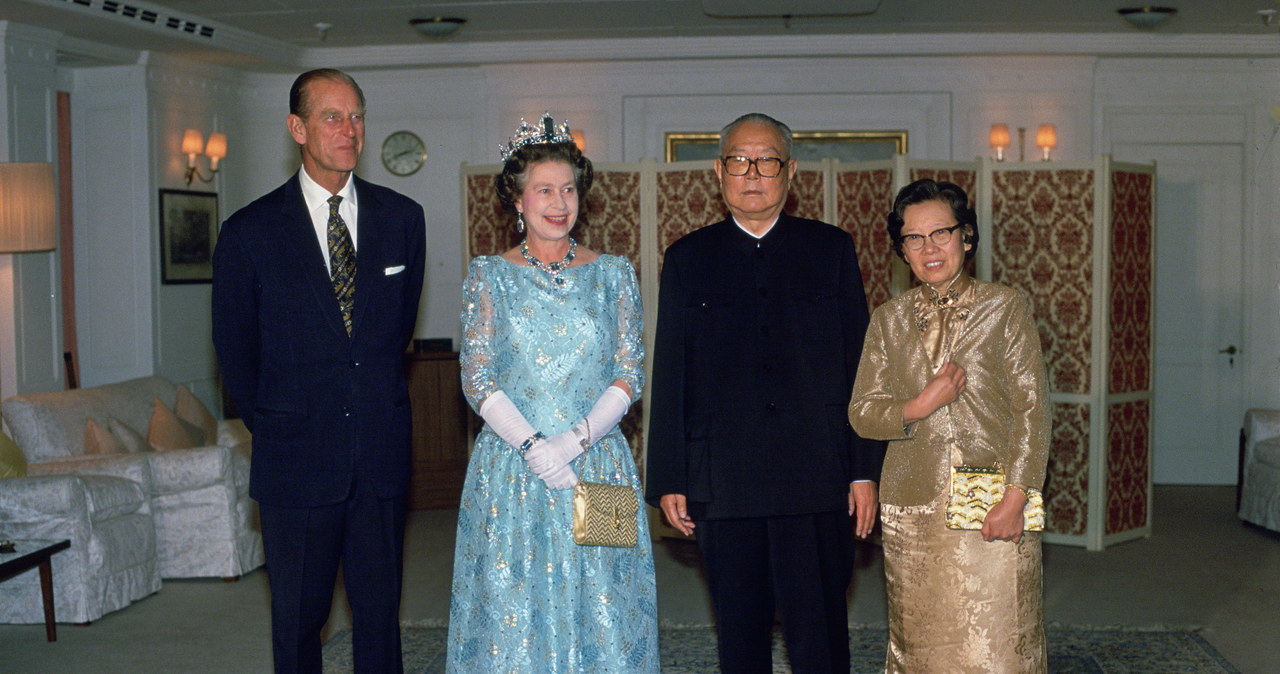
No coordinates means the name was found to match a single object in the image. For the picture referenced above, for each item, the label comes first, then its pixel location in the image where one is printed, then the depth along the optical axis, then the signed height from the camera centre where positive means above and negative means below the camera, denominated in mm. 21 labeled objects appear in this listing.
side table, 4512 -963
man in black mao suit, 2863 -313
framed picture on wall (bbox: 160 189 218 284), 7879 +428
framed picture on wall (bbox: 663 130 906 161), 8352 +995
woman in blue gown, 2895 -340
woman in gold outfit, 2770 -318
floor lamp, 5602 +427
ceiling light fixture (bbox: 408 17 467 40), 7312 +1603
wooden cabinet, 7703 -814
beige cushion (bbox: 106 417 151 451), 5910 -647
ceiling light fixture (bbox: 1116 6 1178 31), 6969 +1541
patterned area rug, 4348 -1323
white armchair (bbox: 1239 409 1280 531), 6750 -1019
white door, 8336 -55
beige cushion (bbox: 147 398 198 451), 6113 -651
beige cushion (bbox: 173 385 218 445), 6566 -602
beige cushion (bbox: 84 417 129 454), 5801 -657
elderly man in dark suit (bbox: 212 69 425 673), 2938 -188
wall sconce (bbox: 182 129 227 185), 8000 +993
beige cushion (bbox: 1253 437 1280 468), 6836 -926
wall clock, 8797 +1024
